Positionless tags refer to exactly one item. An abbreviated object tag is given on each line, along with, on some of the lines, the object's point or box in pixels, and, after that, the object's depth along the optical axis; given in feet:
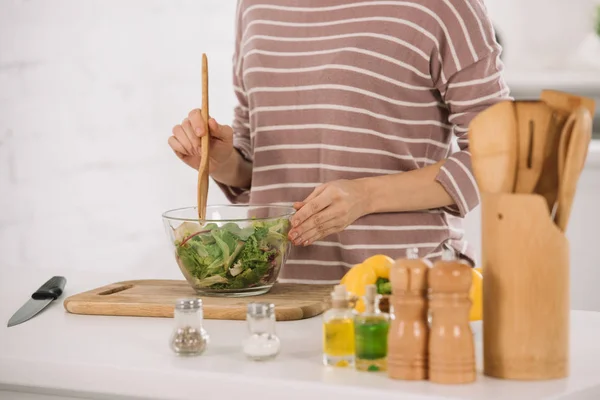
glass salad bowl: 7.34
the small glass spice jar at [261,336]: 6.30
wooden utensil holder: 5.89
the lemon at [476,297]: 6.74
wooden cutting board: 7.21
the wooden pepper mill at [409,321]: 5.89
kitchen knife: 7.39
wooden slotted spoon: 5.88
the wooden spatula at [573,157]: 5.83
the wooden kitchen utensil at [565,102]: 5.91
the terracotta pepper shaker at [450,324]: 5.82
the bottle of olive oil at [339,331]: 6.17
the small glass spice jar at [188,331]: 6.43
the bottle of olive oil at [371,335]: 6.06
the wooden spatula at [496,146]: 5.88
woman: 8.19
